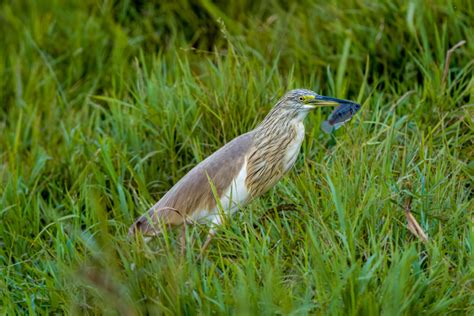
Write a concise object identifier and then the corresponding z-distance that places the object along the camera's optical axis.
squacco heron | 8.75
